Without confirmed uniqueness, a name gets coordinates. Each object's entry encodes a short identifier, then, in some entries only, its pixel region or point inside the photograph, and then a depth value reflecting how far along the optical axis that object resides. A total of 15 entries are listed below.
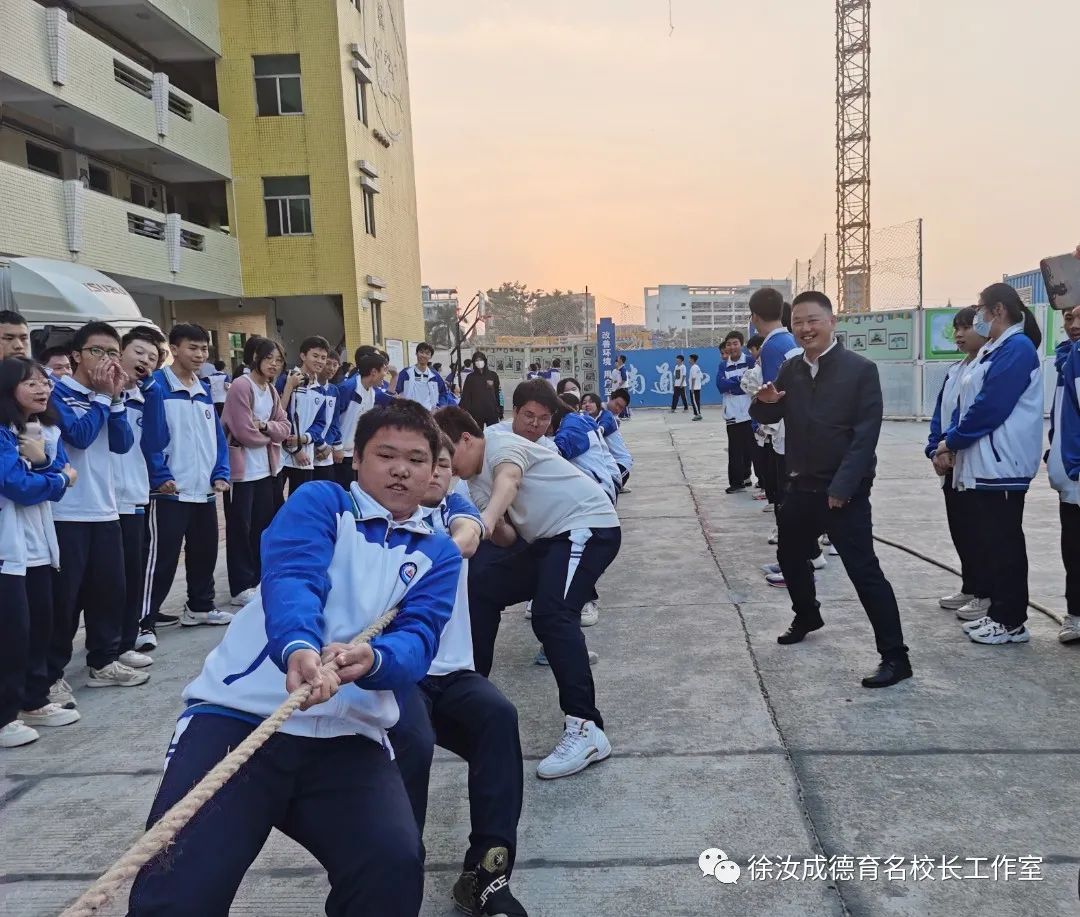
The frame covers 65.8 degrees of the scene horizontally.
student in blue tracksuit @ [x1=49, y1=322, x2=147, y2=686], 3.82
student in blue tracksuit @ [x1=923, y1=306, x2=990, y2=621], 4.56
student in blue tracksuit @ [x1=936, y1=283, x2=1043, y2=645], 4.12
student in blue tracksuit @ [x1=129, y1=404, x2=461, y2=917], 1.69
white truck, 9.87
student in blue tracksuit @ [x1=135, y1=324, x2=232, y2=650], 4.81
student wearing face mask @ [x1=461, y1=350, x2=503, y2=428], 9.07
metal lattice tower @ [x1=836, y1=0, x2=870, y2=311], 53.50
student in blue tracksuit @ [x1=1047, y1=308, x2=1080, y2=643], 3.89
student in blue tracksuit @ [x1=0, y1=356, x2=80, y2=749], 3.34
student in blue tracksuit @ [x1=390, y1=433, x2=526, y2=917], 2.19
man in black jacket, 3.78
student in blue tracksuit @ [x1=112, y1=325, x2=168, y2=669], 4.35
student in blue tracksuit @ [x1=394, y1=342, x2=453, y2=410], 10.09
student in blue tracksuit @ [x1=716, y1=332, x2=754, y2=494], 8.89
